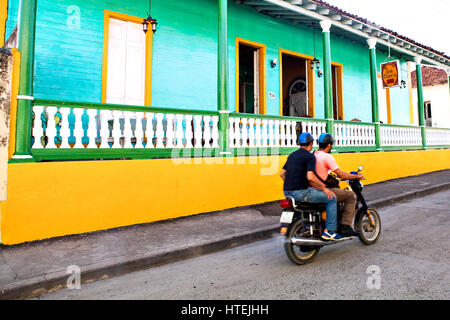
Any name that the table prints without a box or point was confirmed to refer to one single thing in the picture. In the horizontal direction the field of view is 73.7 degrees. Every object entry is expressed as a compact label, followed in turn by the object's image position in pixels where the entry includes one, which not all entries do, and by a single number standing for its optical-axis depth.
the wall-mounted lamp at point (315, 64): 10.59
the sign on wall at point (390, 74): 10.84
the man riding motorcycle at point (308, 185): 3.69
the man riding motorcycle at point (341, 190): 3.84
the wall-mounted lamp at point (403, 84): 13.55
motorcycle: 3.56
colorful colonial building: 4.70
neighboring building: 21.34
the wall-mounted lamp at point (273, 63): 9.68
